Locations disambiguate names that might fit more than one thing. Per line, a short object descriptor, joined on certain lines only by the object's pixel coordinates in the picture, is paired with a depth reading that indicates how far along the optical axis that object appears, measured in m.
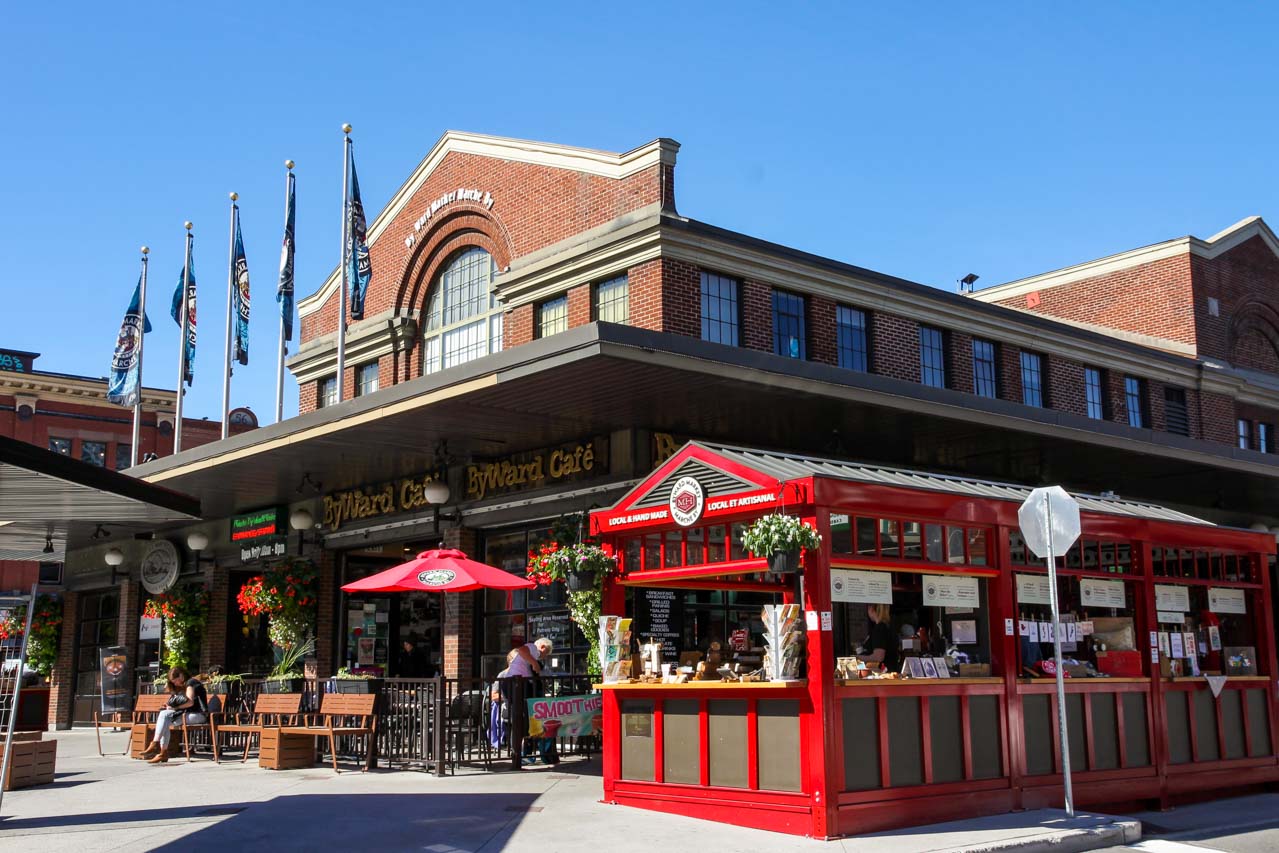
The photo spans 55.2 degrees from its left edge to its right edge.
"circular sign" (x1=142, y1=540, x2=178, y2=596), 26.53
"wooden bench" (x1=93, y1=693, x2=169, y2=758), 17.48
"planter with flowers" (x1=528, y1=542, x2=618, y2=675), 12.44
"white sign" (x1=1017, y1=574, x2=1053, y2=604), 12.30
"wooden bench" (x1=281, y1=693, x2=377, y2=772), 14.61
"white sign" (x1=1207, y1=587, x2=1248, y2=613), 14.50
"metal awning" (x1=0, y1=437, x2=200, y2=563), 10.04
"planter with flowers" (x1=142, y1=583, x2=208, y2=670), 25.62
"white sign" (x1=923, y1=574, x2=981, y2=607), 11.52
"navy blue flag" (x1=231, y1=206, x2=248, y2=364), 26.97
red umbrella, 15.45
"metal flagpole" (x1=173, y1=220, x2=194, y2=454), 27.69
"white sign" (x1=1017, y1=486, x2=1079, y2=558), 11.16
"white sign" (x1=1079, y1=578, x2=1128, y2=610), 13.06
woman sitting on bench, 16.88
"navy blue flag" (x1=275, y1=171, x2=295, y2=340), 25.23
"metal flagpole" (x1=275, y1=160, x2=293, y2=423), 24.97
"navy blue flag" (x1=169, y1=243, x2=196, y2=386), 27.88
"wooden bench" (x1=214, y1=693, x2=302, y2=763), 15.38
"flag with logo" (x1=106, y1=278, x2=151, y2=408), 27.94
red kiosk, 10.48
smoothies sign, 14.99
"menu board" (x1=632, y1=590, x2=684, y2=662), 16.45
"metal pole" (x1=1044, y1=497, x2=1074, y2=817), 11.23
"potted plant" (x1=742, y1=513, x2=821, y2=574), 10.19
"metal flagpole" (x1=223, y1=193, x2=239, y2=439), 27.19
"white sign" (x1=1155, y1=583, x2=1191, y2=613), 13.61
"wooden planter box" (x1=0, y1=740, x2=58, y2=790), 14.13
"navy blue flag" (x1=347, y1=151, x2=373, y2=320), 23.16
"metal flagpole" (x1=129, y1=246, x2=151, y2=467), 28.42
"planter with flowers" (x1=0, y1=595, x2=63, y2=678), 29.16
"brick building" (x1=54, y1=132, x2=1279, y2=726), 15.49
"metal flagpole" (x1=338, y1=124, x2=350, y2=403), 22.47
